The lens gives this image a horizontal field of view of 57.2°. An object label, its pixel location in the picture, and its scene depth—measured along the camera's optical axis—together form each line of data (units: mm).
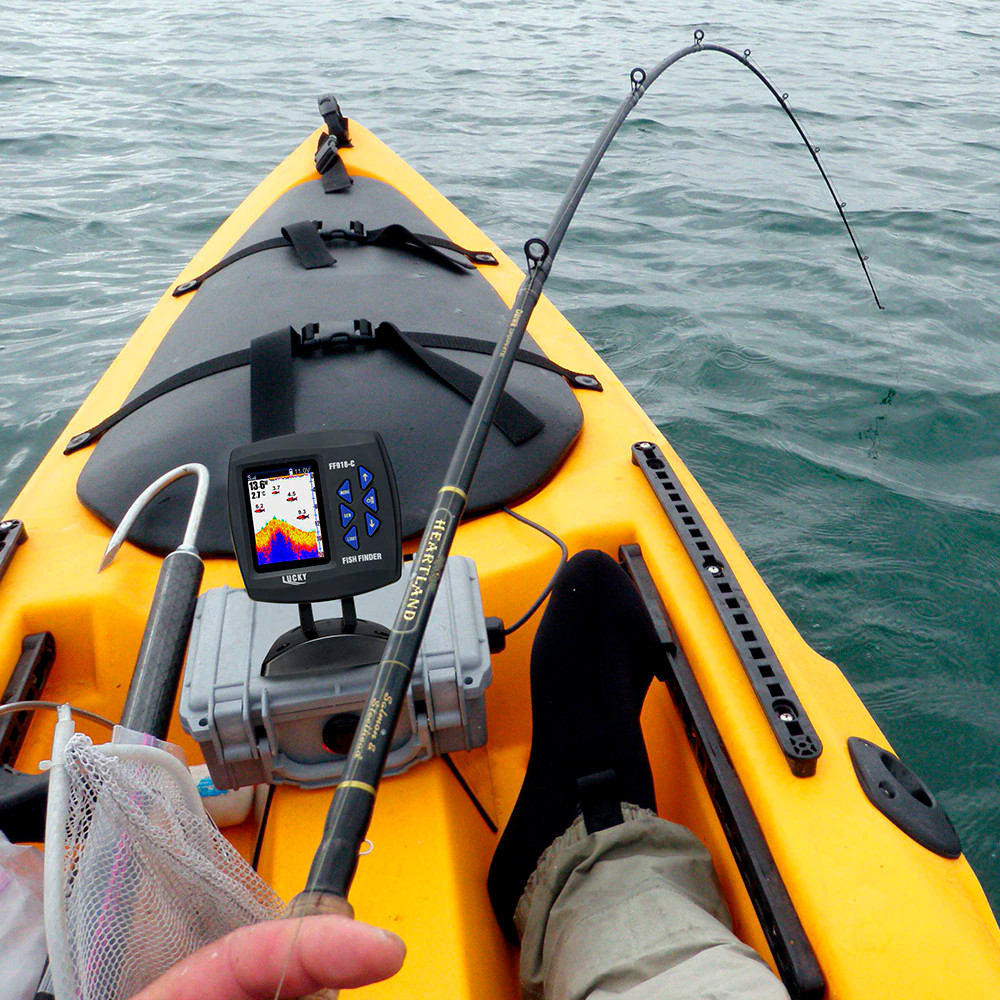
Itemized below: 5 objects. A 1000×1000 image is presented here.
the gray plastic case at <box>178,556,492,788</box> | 1314
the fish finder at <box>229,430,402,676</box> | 1323
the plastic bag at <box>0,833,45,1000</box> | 1079
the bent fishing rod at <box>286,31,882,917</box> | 759
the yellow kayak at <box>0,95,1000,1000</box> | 1255
